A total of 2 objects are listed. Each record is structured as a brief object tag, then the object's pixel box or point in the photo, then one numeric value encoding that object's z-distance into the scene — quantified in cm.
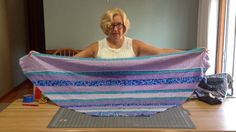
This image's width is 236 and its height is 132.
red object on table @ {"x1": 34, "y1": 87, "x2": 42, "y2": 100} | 141
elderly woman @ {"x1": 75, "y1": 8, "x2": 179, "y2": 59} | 155
